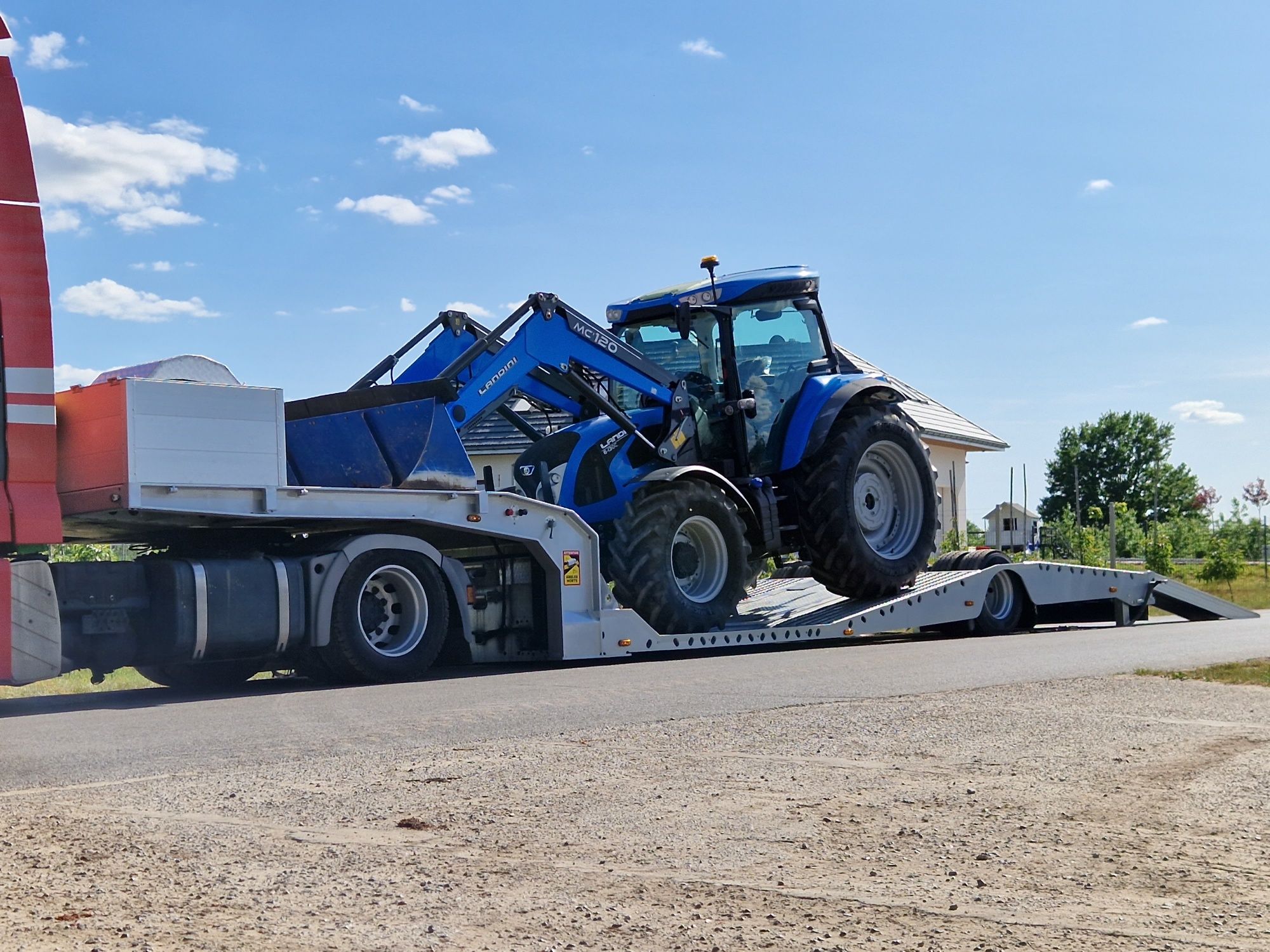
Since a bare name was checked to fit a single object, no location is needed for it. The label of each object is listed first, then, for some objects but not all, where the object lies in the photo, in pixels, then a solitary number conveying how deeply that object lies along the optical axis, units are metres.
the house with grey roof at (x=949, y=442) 32.69
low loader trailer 9.45
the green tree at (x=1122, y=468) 96.19
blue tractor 12.30
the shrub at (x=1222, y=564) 32.84
